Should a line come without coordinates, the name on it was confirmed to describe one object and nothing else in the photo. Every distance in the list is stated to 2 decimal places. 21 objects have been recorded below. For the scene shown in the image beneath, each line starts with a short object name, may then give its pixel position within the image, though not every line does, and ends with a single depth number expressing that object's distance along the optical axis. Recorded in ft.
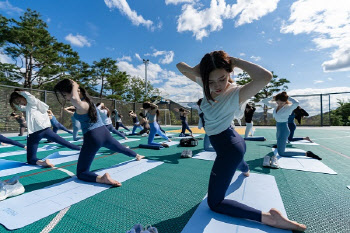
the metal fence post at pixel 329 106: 48.37
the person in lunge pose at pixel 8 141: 15.78
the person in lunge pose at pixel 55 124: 23.03
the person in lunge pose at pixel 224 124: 5.03
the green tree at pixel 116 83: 79.05
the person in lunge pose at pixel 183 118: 29.48
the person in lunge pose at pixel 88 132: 8.68
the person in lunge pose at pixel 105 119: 20.89
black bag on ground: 21.22
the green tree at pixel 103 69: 76.63
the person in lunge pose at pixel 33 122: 12.43
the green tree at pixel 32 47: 55.67
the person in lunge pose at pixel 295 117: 22.74
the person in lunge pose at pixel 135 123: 34.93
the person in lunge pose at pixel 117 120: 38.19
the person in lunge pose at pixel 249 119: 25.57
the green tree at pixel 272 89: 66.75
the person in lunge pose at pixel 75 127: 25.05
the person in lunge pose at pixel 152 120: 20.86
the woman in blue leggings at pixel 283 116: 13.88
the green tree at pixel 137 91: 96.84
